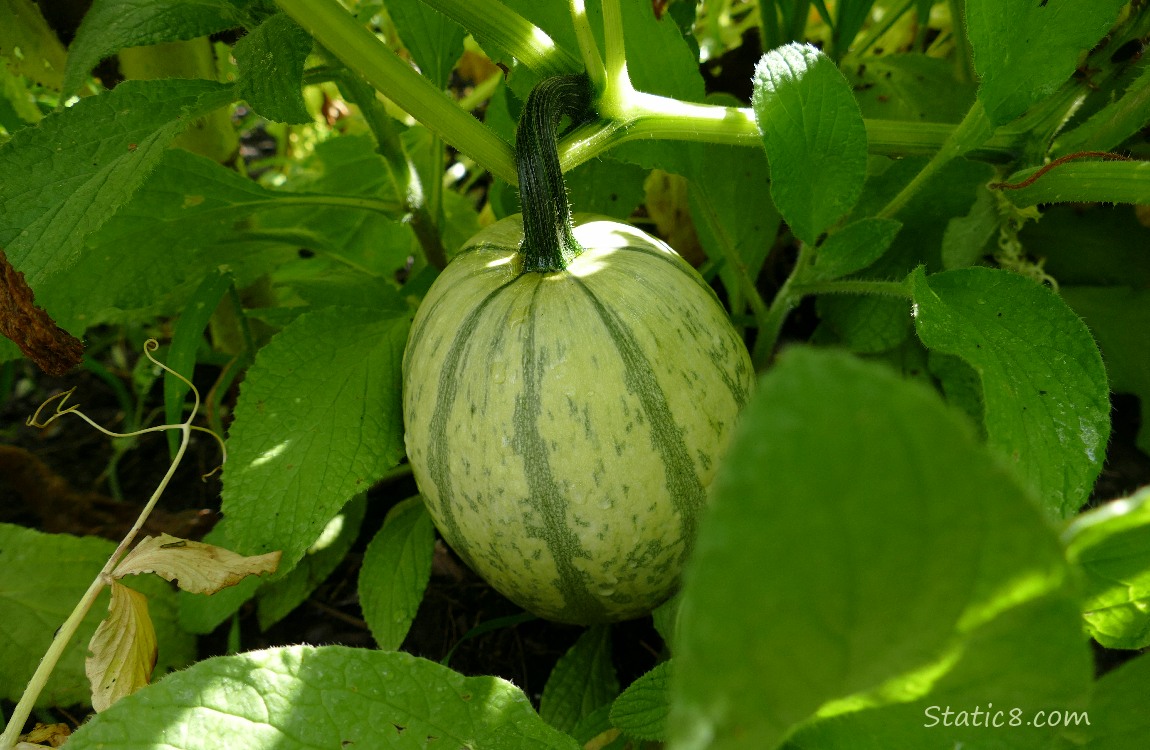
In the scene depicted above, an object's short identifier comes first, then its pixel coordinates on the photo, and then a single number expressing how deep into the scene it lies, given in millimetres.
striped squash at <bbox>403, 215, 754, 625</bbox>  419
